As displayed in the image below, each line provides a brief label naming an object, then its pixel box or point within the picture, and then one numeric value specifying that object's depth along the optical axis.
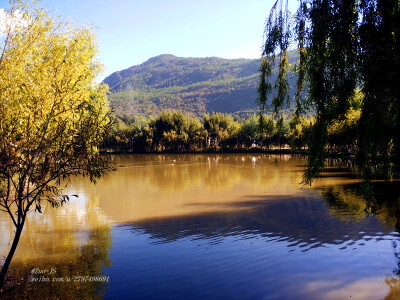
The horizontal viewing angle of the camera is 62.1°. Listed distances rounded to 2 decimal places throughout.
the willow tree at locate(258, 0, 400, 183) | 5.50
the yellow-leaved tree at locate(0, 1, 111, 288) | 7.41
